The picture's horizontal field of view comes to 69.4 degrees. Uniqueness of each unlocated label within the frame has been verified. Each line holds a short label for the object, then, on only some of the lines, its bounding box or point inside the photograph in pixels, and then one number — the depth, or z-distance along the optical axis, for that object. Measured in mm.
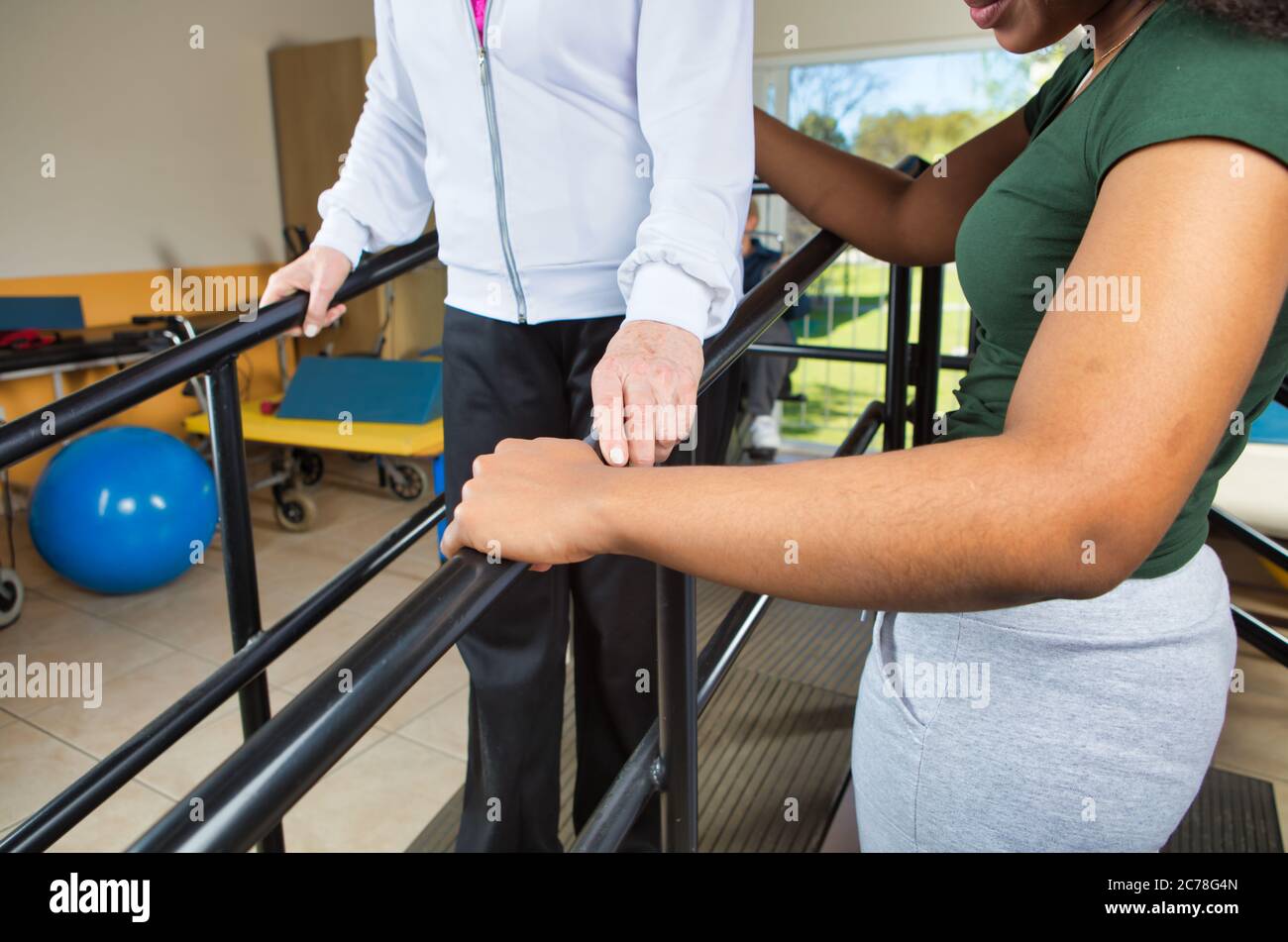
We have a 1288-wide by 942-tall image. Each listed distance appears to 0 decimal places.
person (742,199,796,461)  5496
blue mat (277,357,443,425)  4410
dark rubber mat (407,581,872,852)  1821
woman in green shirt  512
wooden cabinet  5625
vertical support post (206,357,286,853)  1165
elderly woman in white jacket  944
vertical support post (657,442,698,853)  888
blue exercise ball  3439
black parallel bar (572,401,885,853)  847
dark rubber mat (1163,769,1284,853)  1786
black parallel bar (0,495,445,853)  1065
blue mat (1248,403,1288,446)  3098
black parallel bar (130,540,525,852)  405
